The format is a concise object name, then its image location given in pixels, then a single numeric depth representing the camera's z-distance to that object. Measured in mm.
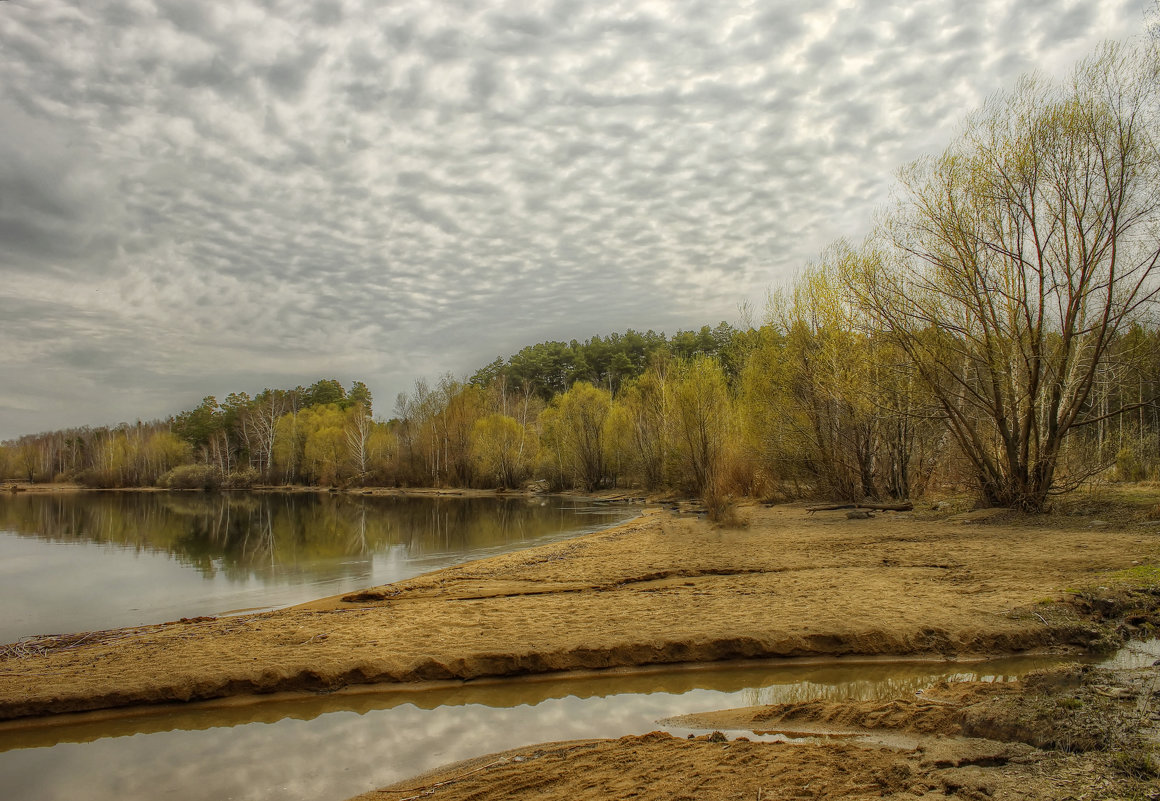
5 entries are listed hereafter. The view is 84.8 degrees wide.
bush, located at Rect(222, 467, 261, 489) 85625
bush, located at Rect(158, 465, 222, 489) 83250
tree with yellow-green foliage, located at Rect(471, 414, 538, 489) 58906
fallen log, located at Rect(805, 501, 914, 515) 20625
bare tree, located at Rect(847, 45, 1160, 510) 15250
